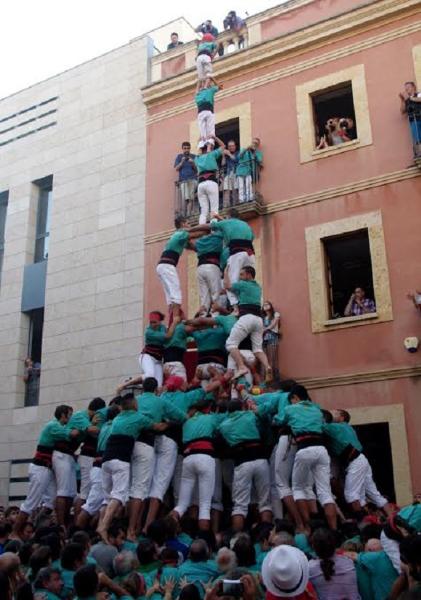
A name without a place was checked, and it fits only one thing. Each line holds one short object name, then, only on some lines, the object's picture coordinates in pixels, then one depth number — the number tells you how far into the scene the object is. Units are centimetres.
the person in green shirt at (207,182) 1295
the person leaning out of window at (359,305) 1498
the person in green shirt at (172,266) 1173
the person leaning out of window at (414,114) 1503
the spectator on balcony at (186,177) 1761
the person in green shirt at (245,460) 875
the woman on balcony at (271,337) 1537
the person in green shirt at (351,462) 883
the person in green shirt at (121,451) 864
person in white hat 393
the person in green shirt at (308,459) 823
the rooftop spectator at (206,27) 1537
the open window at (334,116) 1655
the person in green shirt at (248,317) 1045
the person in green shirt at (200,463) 868
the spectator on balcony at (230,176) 1697
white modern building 1830
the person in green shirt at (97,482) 940
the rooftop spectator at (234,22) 1862
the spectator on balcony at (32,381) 1930
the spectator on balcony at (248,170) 1673
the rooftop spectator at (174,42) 2008
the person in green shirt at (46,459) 1017
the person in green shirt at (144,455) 879
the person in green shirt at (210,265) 1189
